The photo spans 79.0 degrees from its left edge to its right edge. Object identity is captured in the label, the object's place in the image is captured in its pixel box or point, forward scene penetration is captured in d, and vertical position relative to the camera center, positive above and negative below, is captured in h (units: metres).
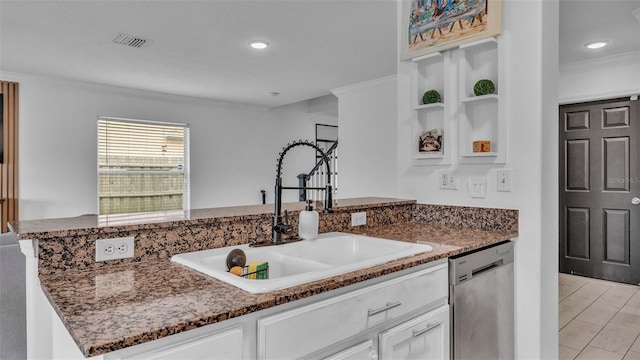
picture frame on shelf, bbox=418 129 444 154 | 2.31 +0.24
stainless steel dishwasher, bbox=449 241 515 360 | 1.61 -0.55
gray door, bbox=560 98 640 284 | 3.97 -0.09
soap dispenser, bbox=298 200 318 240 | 1.72 -0.19
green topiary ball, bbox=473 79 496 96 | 2.09 +0.51
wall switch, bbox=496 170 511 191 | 2.07 +0.01
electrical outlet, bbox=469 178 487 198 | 2.18 -0.03
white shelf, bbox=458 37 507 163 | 2.08 +0.43
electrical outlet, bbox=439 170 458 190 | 2.31 +0.01
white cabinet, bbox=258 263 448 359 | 1.01 -0.40
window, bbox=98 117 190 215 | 5.52 +0.23
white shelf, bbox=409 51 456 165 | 2.25 +0.45
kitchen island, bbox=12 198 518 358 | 0.84 -0.30
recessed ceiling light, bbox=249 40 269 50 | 3.55 +1.28
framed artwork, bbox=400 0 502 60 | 2.08 +0.90
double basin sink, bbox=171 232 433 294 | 1.13 -0.29
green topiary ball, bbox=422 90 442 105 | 2.29 +0.50
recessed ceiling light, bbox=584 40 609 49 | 3.73 +1.34
